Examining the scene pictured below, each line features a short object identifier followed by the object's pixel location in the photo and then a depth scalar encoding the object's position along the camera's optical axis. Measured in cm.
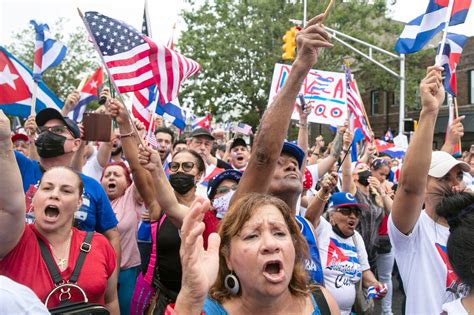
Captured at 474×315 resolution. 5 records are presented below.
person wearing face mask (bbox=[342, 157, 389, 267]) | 573
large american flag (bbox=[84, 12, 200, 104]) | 404
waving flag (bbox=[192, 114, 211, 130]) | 1096
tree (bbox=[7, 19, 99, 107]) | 2755
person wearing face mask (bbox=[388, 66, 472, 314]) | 266
